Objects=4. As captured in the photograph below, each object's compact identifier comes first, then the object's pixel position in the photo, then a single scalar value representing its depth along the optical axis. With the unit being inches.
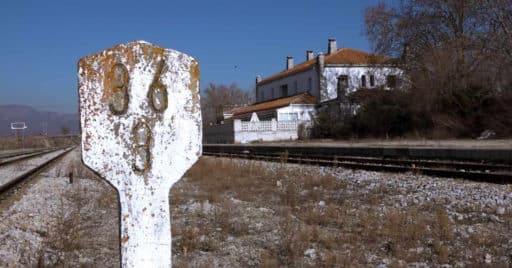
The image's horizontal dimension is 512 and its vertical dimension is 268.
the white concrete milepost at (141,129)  93.4
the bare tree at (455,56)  1389.0
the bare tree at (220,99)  4060.0
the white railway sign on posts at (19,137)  3646.7
